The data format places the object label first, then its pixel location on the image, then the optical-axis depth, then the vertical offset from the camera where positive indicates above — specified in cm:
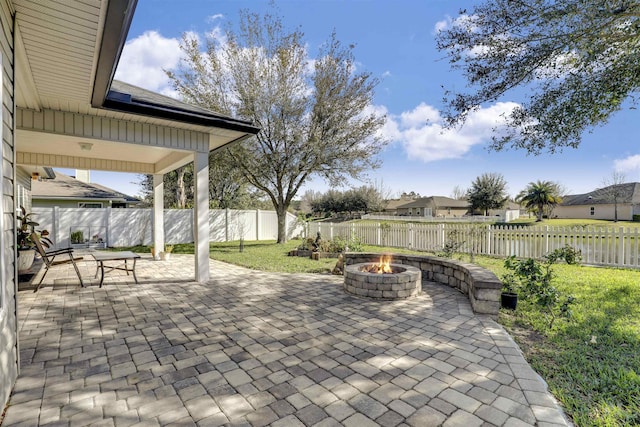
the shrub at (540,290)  400 -110
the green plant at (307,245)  1039 -104
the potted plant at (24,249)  623 -70
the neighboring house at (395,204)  5631 +227
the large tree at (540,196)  3503 +229
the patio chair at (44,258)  530 -74
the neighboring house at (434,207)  5053 +144
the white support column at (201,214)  606 +4
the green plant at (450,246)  751 -84
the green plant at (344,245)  944 -98
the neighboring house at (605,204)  3228 +134
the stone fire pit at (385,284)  480 -114
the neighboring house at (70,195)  1491 +114
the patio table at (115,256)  558 -78
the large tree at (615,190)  2941 +268
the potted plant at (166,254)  892 -116
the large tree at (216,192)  2238 +201
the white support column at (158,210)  931 +19
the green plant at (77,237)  1112 -76
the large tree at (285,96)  1236 +509
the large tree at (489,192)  3497 +277
